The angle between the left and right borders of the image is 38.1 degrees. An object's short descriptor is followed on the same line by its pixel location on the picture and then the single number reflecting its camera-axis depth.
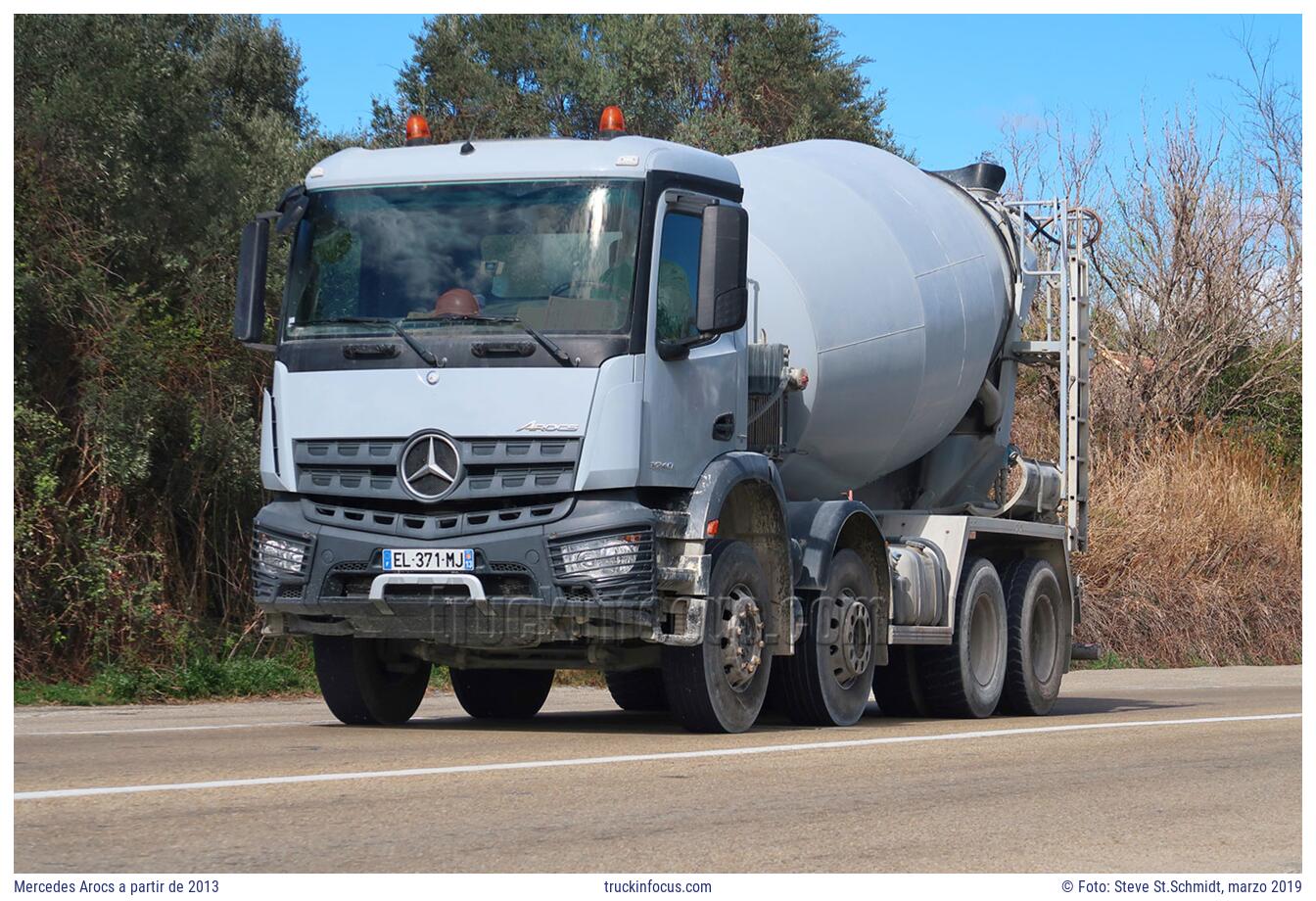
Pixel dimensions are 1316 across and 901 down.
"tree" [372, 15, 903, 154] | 33.00
